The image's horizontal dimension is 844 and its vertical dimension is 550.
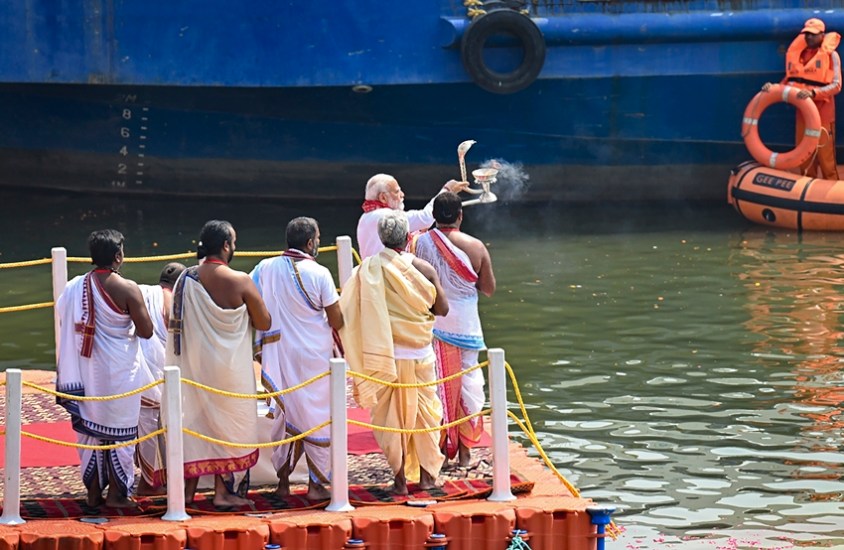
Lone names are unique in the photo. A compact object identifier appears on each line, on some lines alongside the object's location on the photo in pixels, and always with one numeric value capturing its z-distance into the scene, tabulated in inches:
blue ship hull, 1456.7
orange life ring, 1435.8
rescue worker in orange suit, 1443.2
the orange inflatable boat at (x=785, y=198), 1381.6
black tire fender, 1446.9
